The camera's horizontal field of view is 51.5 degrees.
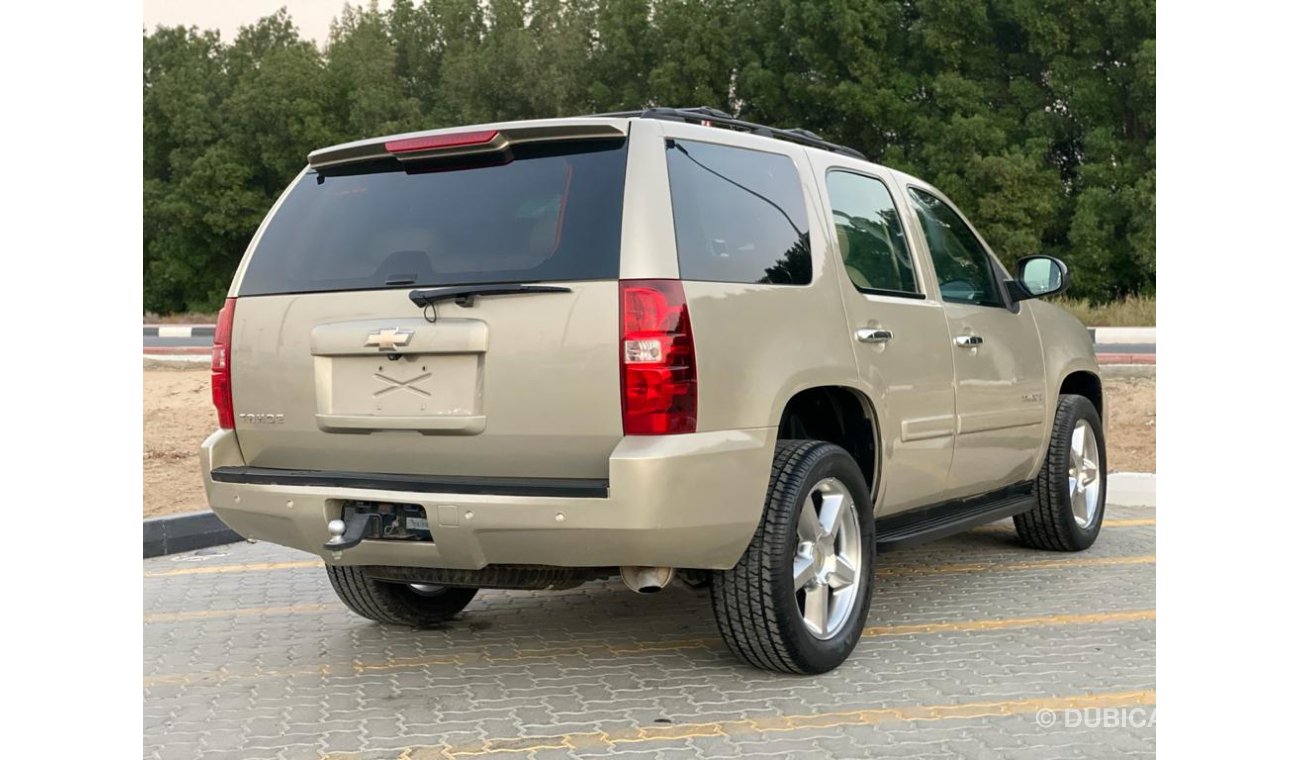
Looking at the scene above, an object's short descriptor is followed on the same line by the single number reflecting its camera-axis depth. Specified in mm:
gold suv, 4098
